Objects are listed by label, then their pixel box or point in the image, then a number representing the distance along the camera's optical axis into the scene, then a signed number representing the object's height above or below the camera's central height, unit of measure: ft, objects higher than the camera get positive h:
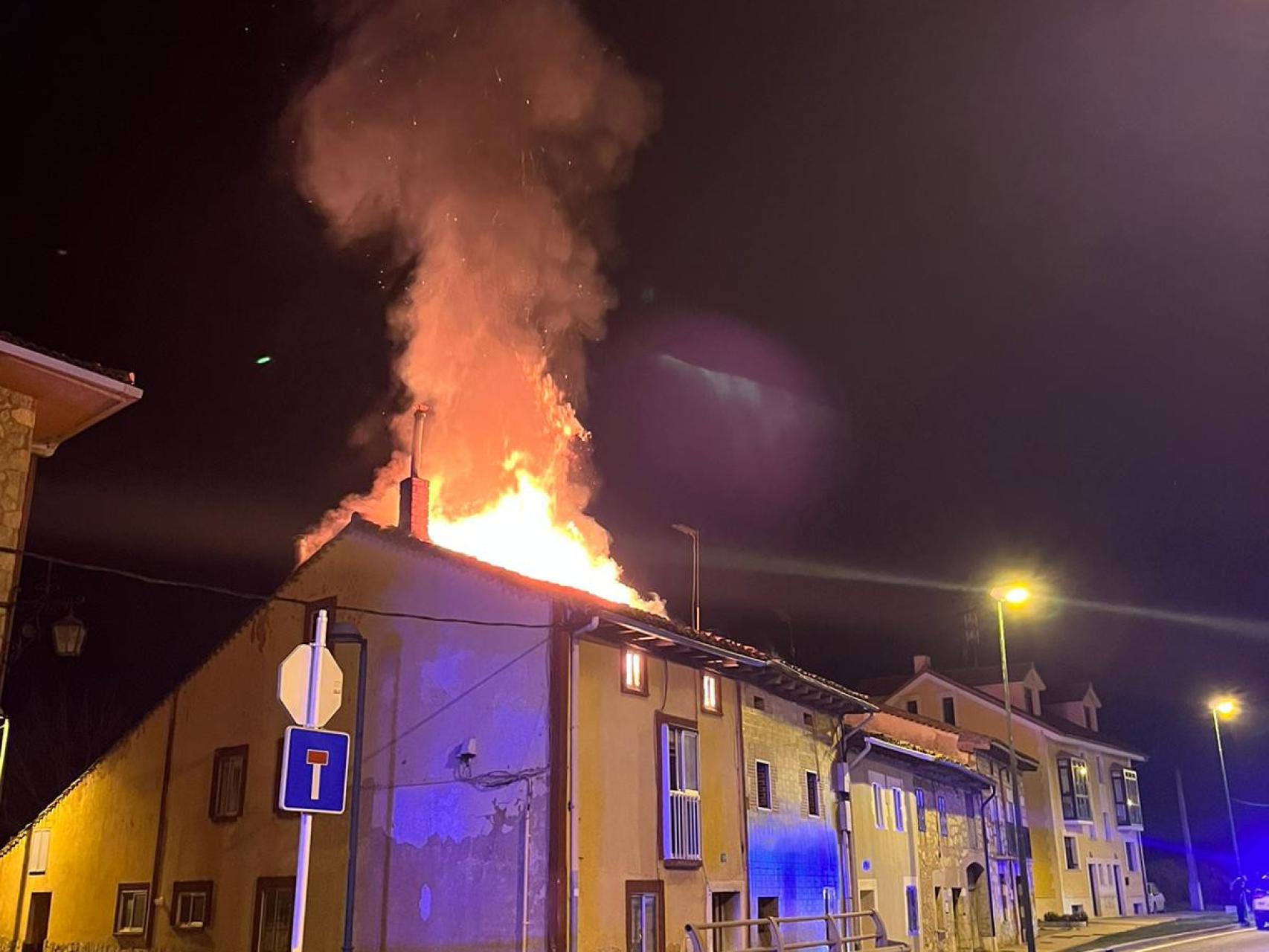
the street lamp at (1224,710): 140.56 +17.40
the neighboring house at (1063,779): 158.61 +10.65
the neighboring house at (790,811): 72.13 +2.82
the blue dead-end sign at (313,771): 25.86 +2.00
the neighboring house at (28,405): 37.45 +16.07
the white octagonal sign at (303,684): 26.81 +4.11
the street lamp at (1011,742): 78.69 +8.18
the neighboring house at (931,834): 89.30 +1.69
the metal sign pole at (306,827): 25.05 +0.71
